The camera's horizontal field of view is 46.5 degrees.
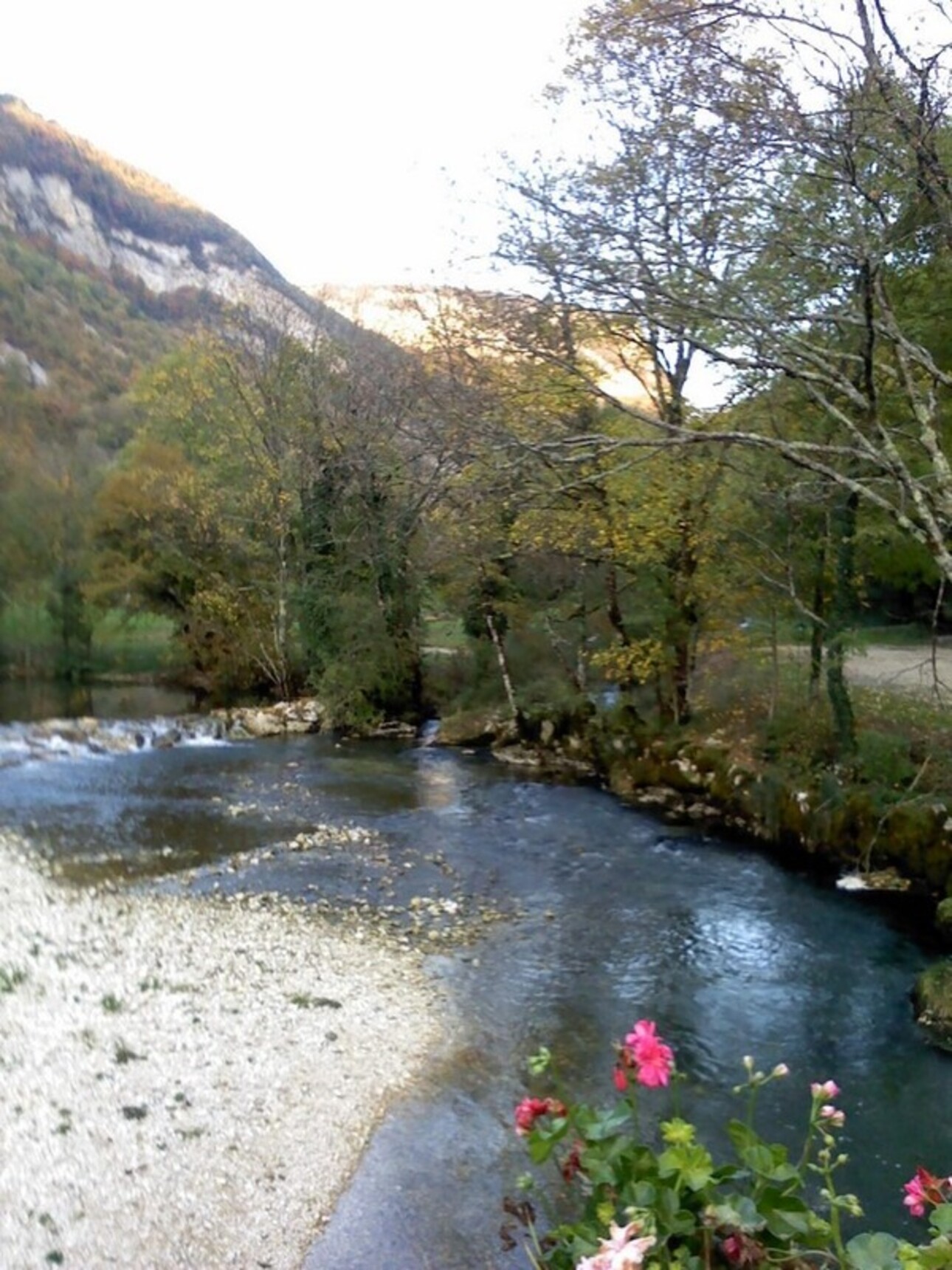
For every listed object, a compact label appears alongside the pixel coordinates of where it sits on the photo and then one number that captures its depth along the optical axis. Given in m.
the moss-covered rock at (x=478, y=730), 23.84
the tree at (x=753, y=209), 7.05
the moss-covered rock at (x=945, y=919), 11.46
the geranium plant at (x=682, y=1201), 3.07
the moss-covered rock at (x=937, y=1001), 9.27
